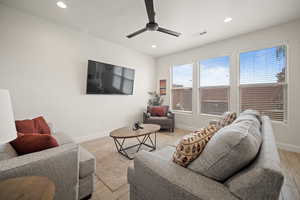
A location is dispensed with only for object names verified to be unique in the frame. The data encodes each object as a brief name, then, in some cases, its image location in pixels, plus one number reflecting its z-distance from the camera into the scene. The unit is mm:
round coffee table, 2131
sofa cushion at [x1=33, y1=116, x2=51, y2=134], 1880
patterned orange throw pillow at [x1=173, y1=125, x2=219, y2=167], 891
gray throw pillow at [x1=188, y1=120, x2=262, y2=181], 688
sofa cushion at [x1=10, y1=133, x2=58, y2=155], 1104
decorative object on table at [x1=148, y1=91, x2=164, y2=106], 4723
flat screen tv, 3199
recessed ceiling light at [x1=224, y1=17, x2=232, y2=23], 2506
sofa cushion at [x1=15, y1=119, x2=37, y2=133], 1676
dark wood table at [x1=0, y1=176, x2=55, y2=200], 667
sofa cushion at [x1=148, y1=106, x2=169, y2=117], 4215
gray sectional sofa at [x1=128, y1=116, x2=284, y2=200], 562
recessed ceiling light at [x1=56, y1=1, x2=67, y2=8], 2130
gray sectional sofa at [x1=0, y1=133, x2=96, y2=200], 913
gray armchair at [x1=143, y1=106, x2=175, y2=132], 3916
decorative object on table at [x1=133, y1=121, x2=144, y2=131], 2508
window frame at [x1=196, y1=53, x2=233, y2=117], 3389
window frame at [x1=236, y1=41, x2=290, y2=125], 2659
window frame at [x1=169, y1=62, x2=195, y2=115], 4514
